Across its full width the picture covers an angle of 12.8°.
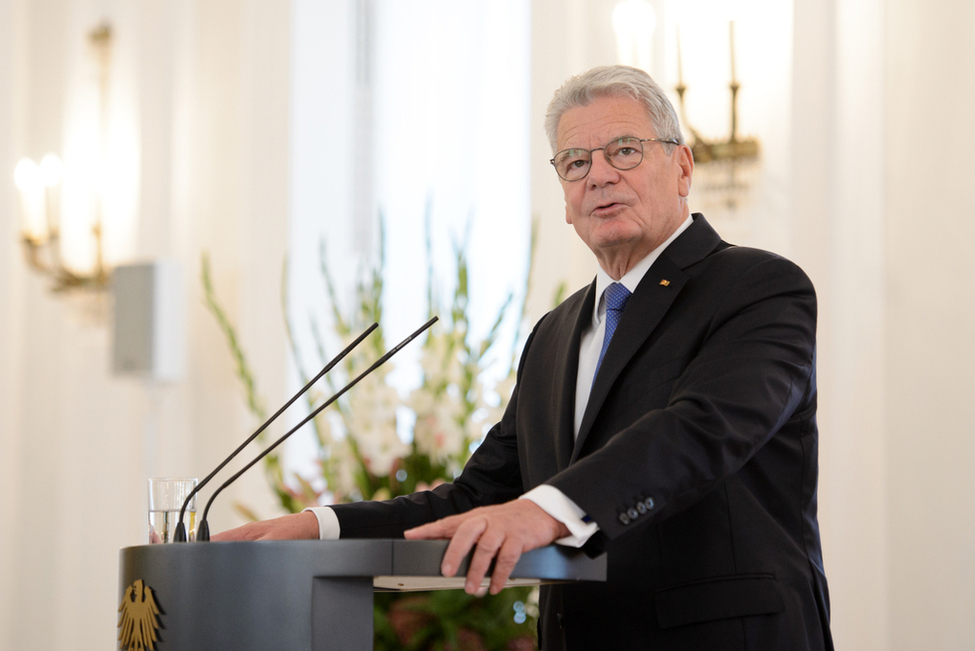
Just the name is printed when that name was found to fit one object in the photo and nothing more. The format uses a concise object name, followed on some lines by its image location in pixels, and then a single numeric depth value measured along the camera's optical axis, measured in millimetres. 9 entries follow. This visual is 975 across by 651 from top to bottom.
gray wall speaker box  8490
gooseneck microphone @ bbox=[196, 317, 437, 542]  5399
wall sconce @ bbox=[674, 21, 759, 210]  6740
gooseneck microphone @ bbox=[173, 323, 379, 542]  5427
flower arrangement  6293
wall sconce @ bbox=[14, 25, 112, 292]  9270
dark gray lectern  5230
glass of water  5489
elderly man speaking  5335
